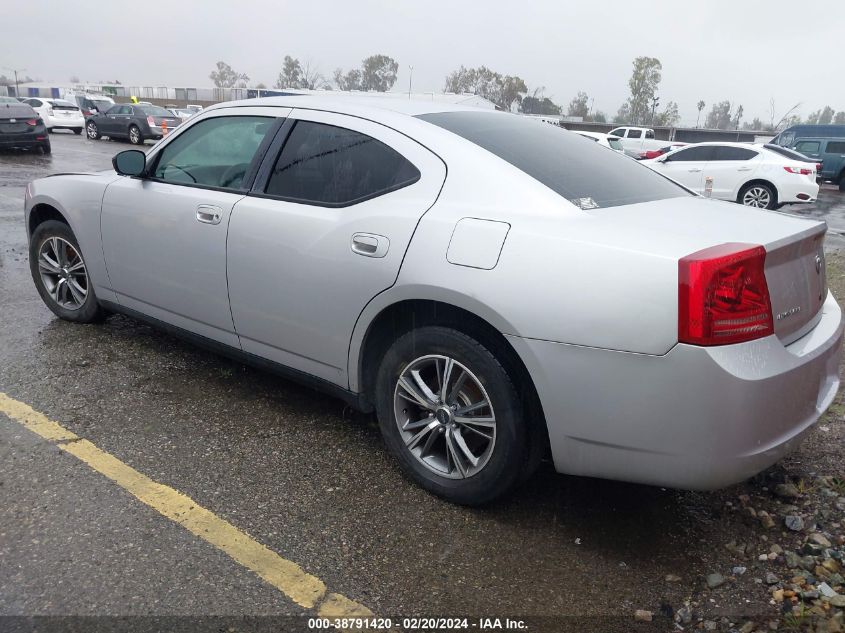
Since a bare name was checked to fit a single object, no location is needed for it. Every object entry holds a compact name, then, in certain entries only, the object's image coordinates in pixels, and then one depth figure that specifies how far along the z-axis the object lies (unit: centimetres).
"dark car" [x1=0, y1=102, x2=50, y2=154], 1652
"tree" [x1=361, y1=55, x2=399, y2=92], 11394
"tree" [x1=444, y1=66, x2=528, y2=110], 9819
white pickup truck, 3093
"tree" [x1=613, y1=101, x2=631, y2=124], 8625
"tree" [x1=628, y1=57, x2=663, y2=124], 8206
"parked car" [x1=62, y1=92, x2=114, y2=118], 3441
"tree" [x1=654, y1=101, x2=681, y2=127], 8669
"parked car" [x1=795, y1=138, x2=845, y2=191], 2073
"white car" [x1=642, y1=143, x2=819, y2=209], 1362
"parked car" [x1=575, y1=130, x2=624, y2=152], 2073
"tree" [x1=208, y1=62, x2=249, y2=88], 13812
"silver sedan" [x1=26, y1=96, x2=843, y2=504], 213
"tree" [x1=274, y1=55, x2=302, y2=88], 11881
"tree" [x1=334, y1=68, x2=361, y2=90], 10950
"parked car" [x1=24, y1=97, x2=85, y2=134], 2639
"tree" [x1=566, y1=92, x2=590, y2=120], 9825
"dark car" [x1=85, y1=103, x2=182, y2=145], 2384
